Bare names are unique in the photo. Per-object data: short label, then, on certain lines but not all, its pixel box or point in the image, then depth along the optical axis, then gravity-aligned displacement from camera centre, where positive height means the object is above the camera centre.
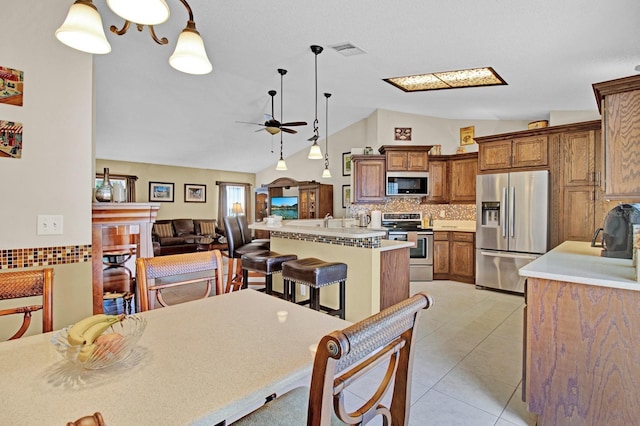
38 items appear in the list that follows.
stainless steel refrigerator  4.37 -0.20
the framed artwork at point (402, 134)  6.27 +1.48
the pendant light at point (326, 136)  5.89 +1.78
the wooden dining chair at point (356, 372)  0.68 -0.39
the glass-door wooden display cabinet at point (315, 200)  7.59 +0.25
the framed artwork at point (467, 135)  5.98 +1.39
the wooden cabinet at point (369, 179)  6.12 +0.59
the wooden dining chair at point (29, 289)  1.26 -0.31
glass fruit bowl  0.90 -0.39
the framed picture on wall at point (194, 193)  9.65 +0.53
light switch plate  1.90 -0.08
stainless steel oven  5.50 -0.77
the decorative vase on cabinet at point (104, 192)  2.62 +0.15
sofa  8.40 -0.64
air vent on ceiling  3.52 +1.79
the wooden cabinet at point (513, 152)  4.46 +0.83
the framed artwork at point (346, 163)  7.47 +1.08
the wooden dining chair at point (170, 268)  1.55 -0.29
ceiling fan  4.61 +1.23
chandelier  1.19 +0.72
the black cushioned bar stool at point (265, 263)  3.38 -0.55
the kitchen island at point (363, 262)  3.17 -0.53
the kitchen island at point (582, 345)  1.66 -0.73
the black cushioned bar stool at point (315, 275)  2.82 -0.58
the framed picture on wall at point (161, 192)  9.04 +0.53
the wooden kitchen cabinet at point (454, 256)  5.30 -0.76
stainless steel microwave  5.91 +0.49
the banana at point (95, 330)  0.92 -0.35
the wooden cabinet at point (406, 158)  5.89 +0.96
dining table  0.73 -0.44
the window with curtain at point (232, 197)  10.20 +0.42
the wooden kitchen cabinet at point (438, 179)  5.93 +0.57
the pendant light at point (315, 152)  4.55 +0.85
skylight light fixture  3.95 +1.72
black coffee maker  2.36 -0.15
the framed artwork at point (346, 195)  7.44 +0.35
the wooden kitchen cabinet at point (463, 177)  5.62 +0.58
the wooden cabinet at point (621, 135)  1.84 +0.44
